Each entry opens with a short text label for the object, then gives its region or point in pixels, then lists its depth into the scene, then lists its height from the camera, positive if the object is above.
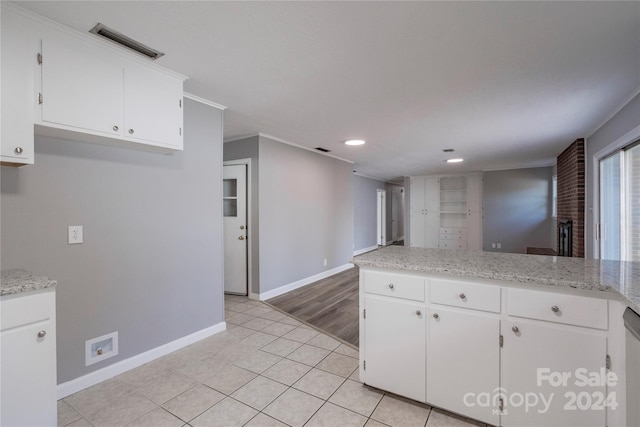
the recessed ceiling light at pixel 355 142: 4.31 +1.09
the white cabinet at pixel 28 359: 1.31 -0.69
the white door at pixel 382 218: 9.40 -0.18
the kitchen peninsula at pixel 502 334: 1.39 -0.69
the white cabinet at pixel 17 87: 1.51 +0.69
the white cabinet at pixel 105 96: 1.69 +0.80
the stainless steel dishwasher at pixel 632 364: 1.16 -0.64
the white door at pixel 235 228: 4.25 -0.22
